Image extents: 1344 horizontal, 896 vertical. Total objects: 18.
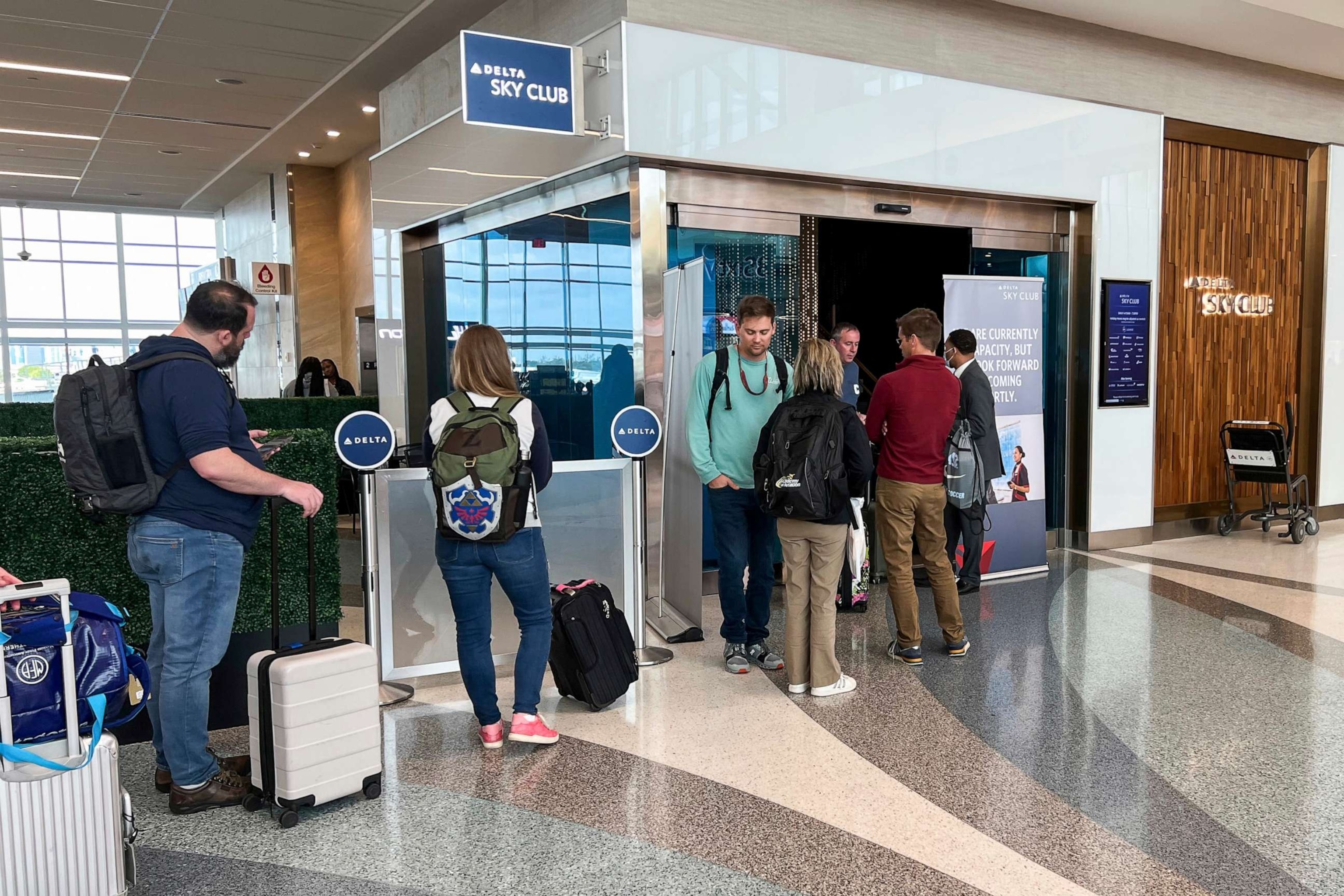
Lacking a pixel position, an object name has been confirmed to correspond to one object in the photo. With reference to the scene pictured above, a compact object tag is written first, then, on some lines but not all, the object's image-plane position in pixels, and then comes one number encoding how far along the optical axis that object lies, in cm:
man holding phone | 280
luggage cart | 773
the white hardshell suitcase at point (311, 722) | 294
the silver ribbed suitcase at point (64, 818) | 224
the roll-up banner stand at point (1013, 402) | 645
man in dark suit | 569
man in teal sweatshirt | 441
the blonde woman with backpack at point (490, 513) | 335
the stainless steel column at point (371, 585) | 413
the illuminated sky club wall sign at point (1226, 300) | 804
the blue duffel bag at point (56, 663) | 230
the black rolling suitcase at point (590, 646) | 390
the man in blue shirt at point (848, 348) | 610
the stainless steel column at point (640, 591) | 472
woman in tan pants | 404
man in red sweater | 454
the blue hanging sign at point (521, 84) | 502
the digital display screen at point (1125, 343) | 731
